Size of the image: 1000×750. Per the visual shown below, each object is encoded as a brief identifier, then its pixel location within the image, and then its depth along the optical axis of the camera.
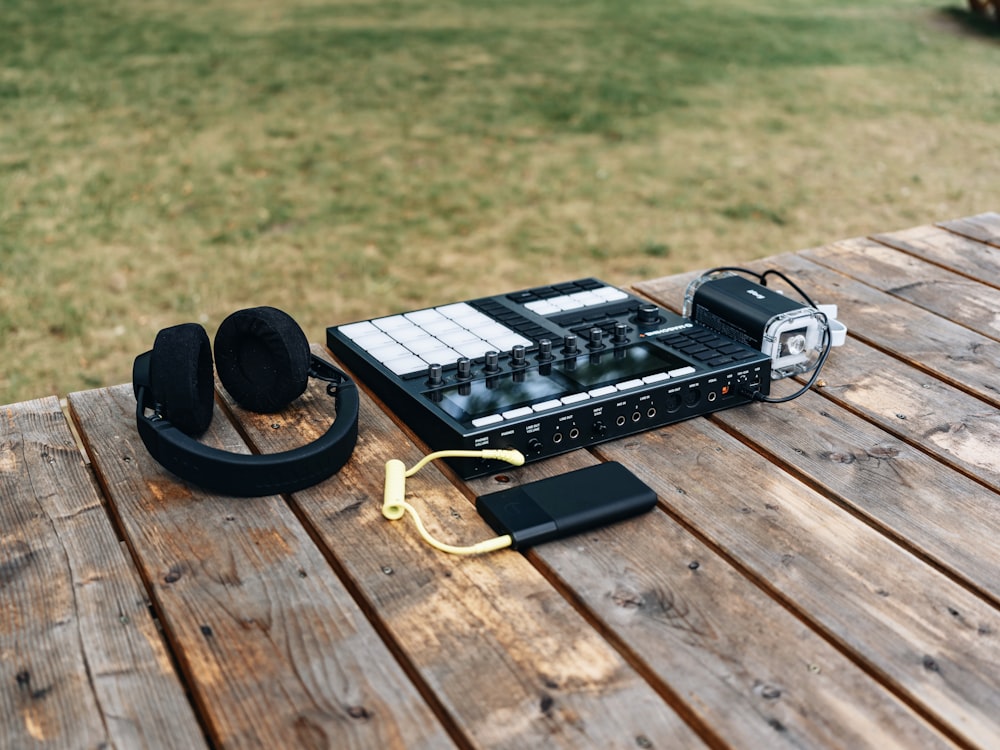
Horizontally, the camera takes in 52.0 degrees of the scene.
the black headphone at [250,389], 1.29
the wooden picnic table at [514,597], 0.96
